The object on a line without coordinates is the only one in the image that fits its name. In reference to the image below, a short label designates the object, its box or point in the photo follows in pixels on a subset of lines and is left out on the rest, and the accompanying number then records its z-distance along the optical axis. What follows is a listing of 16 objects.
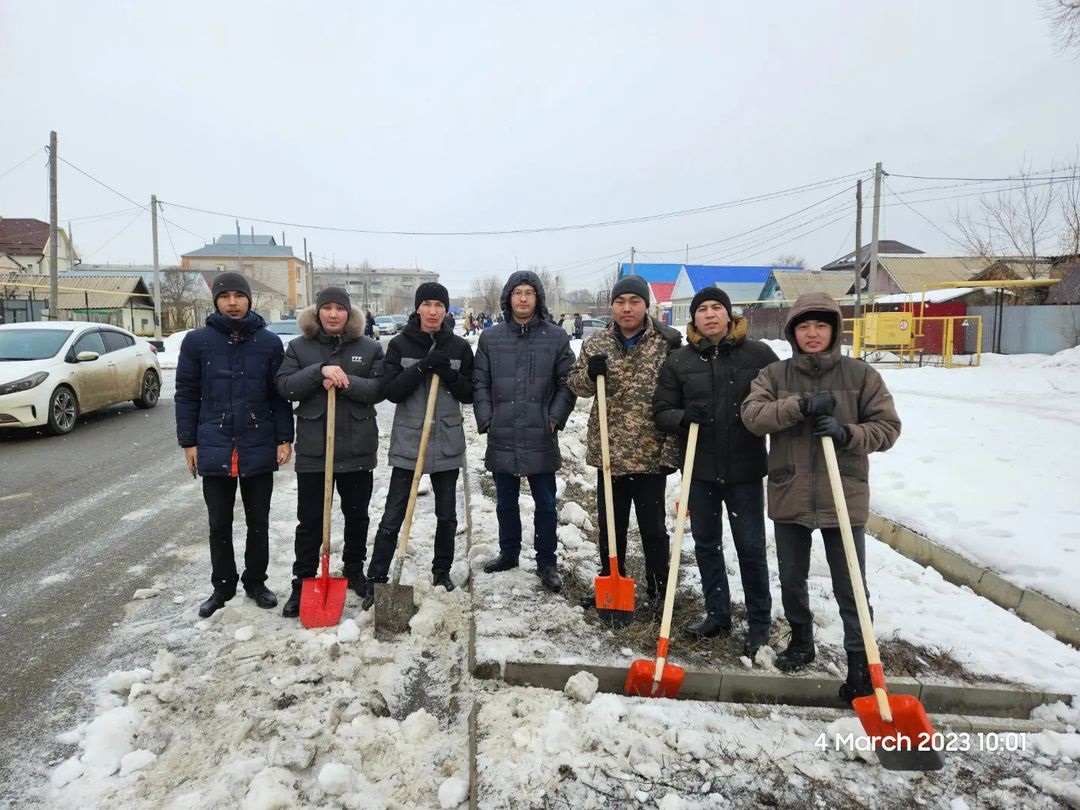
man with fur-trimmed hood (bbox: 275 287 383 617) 3.83
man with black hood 3.94
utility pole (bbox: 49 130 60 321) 20.16
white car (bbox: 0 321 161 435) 8.51
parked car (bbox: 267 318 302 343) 22.51
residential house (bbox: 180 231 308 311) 81.00
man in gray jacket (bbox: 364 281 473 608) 3.92
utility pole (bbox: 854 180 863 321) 22.91
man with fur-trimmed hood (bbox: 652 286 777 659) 3.31
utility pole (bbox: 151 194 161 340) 27.68
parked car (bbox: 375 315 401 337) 44.51
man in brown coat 2.93
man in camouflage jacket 3.64
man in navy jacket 3.71
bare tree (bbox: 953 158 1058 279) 21.45
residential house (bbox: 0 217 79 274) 44.09
